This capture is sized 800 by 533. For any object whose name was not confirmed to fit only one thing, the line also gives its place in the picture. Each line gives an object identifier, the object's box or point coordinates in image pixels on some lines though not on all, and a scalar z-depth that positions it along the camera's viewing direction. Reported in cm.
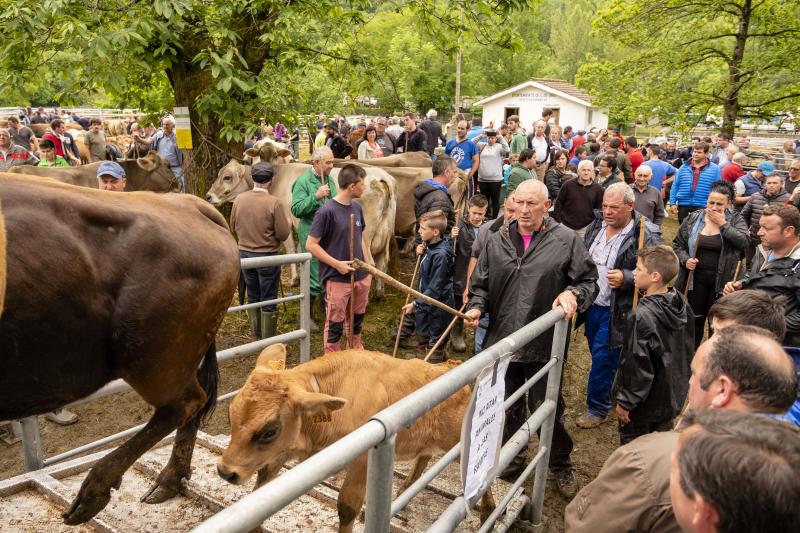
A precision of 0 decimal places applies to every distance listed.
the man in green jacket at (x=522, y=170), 995
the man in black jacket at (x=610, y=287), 510
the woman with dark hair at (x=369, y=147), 1445
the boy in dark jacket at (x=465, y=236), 662
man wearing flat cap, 642
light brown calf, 286
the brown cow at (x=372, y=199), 823
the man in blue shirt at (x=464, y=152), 1158
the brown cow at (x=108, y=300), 227
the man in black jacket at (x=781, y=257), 437
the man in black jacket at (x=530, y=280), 397
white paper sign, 236
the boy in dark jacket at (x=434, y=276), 642
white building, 3903
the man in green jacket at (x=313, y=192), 701
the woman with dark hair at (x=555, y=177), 1089
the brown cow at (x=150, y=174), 1071
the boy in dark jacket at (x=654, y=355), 391
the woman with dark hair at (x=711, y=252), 574
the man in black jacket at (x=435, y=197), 708
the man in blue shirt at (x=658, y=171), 1116
